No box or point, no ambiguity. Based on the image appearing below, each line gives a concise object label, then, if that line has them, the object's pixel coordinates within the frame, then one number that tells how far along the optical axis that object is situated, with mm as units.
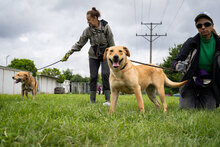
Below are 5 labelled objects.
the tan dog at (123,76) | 3621
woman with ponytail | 5393
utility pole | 28438
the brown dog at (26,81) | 7719
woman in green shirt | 3838
